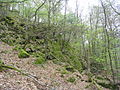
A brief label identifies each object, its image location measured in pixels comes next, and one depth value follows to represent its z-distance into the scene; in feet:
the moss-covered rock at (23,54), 24.26
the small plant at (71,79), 22.83
